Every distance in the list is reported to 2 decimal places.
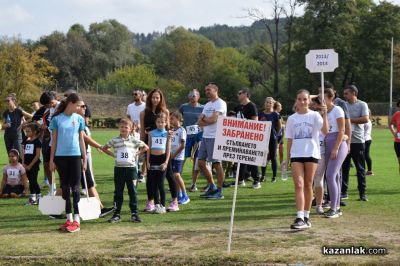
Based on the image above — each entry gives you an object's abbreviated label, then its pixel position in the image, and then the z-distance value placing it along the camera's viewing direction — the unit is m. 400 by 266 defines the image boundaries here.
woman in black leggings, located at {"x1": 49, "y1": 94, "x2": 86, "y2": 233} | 8.53
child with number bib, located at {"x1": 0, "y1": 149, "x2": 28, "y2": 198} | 12.00
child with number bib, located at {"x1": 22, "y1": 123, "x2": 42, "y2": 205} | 11.36
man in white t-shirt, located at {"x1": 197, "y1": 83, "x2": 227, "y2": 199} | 11.25
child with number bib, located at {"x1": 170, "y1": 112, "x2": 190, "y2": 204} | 10.74
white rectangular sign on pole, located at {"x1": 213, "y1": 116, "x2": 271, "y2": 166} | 7.36
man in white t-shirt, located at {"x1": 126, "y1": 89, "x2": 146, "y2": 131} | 13.30
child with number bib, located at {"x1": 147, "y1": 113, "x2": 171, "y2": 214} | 9.76
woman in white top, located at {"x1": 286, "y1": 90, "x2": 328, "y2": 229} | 8.38
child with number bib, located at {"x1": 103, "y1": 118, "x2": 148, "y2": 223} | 9.06
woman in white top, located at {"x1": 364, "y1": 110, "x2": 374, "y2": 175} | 14.79
